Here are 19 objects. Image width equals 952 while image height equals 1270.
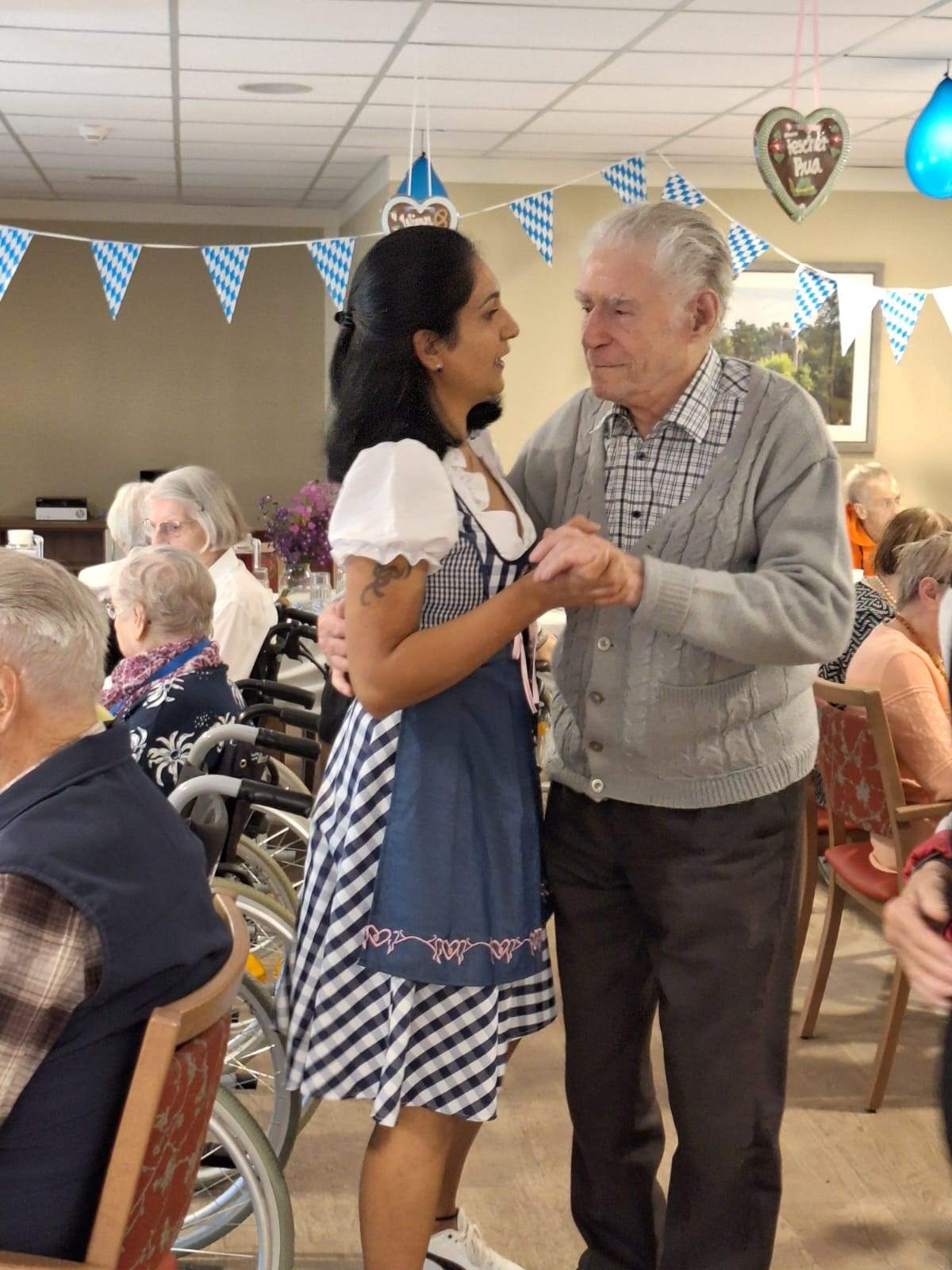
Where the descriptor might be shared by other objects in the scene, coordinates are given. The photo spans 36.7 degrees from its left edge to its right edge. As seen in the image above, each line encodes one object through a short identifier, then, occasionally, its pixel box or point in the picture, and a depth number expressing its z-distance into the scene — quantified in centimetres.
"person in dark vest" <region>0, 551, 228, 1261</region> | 135
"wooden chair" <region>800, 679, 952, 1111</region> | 297
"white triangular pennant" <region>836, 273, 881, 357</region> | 725
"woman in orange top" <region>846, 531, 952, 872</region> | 314
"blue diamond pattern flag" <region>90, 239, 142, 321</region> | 663
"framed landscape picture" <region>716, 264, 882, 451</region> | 770
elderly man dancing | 174
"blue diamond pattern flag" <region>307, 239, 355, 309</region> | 674
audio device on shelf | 964
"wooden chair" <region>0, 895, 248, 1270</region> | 132
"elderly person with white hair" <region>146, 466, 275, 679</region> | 398
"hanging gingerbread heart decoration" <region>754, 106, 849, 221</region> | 486
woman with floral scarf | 282
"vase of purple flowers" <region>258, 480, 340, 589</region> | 619
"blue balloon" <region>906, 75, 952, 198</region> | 492
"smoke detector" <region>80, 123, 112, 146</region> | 678
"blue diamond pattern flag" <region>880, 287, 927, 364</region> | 691
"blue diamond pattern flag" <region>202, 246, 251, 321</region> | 714
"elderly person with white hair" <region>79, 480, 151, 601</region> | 481
